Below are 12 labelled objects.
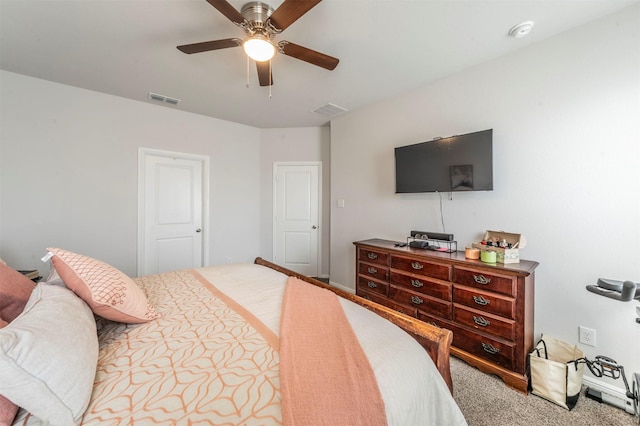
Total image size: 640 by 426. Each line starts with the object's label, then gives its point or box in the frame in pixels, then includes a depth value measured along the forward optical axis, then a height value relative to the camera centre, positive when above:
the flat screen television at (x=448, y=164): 2.09 +0.44
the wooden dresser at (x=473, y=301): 1.67 -0.72
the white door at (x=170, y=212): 3.24 -0.03
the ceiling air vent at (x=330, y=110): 3.22 +1.37
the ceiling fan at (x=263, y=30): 1.35 +1.12
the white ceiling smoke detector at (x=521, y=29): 1.74 +1.33
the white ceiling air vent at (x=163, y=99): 2.96 +1.39
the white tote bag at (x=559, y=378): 1.53 -1.08
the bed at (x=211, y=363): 0.67 -0.55
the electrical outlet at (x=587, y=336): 1.71 -0.88
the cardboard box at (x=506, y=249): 1.85 -0.28
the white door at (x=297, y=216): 4.12 -0.10
